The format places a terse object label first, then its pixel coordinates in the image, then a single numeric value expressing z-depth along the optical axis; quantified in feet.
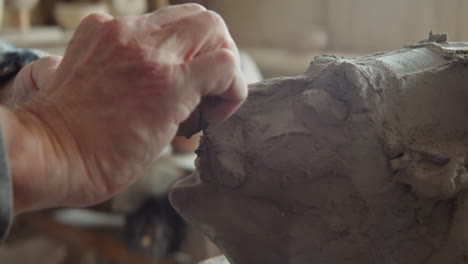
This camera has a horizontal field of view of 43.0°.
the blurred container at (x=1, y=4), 9.45
